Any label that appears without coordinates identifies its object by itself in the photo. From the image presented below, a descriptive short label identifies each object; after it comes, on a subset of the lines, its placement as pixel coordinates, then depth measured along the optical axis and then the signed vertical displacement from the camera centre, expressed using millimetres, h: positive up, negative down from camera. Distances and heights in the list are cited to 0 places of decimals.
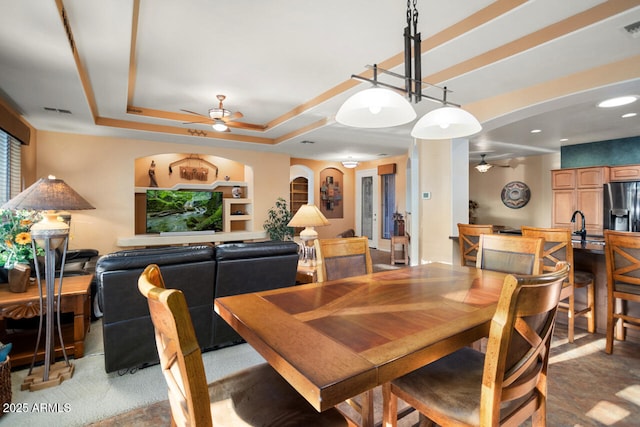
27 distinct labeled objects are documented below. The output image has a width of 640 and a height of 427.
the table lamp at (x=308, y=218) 3360 -55
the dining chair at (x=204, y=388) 757 -600
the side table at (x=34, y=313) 2168 -701
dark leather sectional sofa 2006 -503
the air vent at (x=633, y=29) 2045 +1216
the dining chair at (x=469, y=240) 3174 -301
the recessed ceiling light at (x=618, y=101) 3350 +1245
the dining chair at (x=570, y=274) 2596 -543
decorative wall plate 7328 +407
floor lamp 2008 -175
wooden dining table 812 -402
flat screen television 5742 +54
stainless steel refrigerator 5156 +82
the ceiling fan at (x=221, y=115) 3830 +1231
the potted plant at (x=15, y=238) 2045 -150
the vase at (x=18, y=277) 2275 -457
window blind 3607 +581
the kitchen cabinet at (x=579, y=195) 5598 +293
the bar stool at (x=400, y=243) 6324 -676
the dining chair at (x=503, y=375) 903 -581
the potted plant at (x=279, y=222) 6441 -187
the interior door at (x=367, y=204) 8398 +224
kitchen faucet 3354 -253
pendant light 1453 +523
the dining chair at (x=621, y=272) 2256 -459
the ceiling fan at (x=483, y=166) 6942 +1018
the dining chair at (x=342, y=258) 1912 -292
